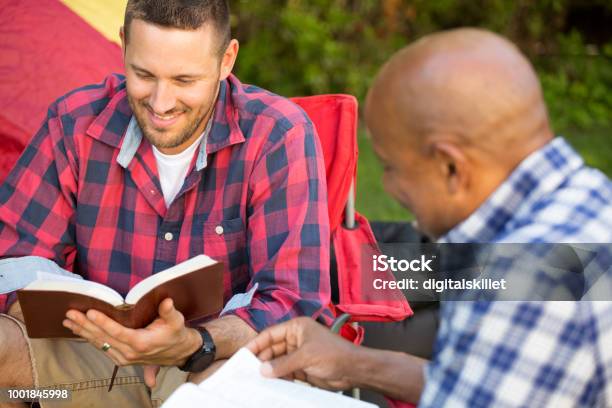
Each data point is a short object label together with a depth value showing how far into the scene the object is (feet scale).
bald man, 4.23
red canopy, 9.70
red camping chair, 8.27
